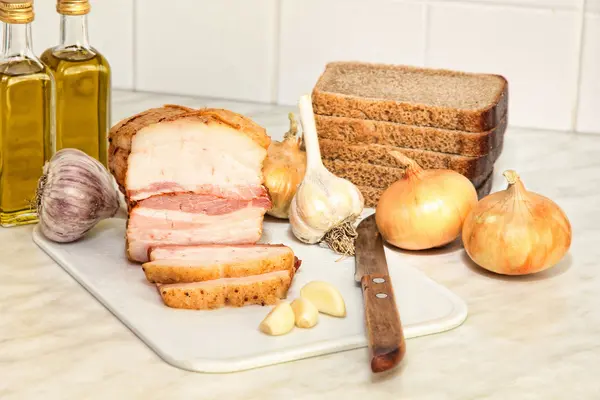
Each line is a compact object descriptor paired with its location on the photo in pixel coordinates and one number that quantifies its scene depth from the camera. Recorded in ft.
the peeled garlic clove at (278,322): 3.25
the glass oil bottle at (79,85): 3.88
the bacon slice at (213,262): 3.42
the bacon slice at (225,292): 3.36
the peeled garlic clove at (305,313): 3.29
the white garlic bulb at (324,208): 3.69
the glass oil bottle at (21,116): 3.71
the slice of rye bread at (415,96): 3.92
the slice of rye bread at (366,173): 4.00
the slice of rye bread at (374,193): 4.03
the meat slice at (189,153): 3.61
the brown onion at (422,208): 3.66
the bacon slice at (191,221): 3.61
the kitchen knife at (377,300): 3.08
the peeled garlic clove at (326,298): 3.34
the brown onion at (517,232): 3.53
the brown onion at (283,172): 3.85
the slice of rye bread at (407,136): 3.92
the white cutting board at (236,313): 3.18
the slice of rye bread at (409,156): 3.94
